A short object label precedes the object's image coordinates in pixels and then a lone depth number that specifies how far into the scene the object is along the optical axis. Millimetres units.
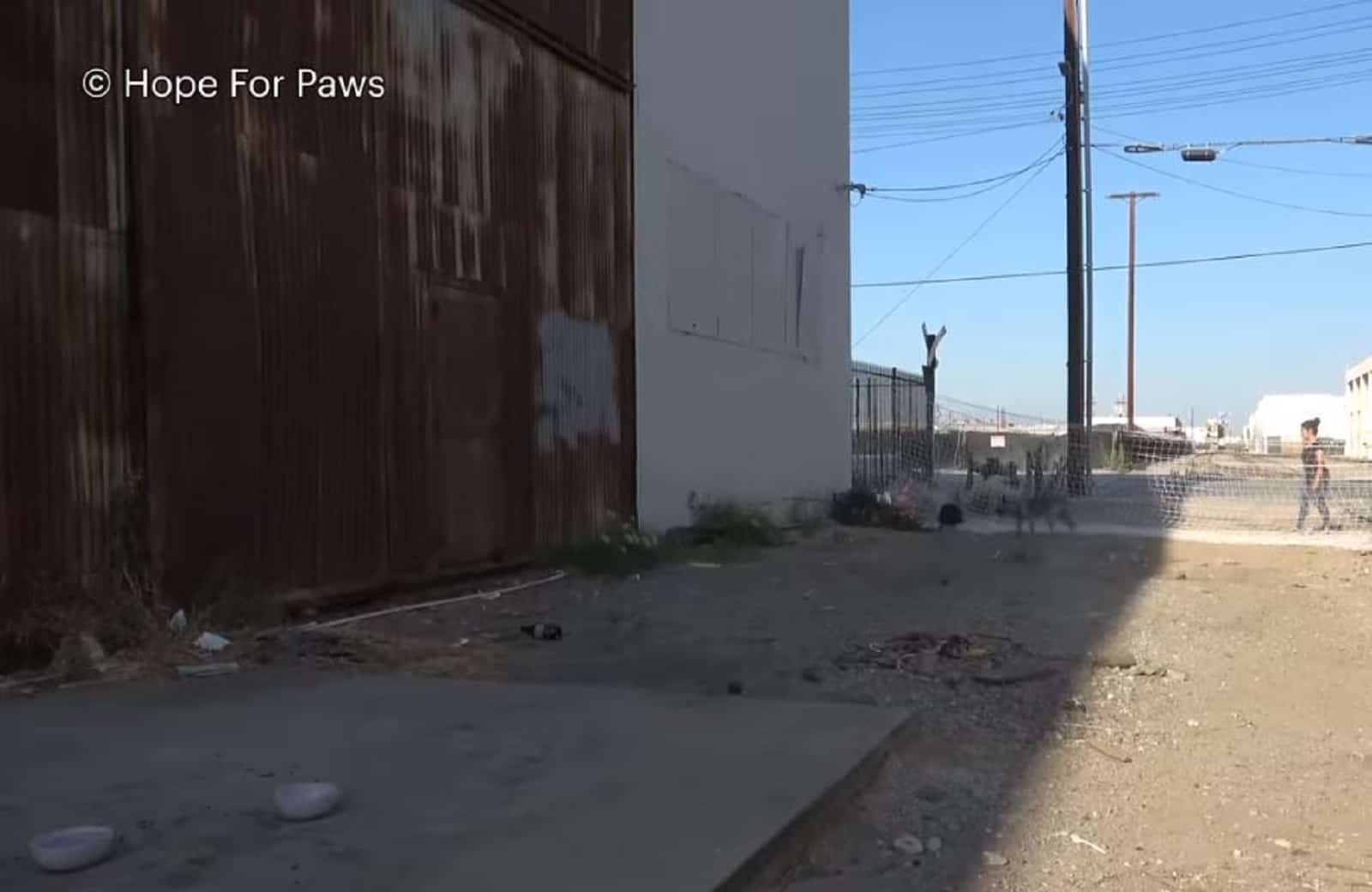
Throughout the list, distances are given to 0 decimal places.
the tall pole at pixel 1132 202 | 55031
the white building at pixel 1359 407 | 57188
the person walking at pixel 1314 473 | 17973
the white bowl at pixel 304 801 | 4230
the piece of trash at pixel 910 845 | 4496
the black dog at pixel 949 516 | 19594
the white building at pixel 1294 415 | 79812
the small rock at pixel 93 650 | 6859
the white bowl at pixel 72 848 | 3750
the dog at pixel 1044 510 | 17219
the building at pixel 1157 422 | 98375
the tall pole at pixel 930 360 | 25267
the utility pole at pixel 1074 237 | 26172
